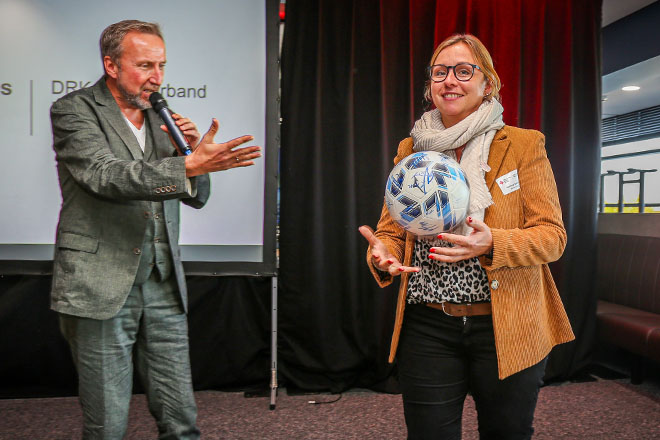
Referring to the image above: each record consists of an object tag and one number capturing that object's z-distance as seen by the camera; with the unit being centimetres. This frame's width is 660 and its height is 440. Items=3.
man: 141
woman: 129
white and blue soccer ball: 126
